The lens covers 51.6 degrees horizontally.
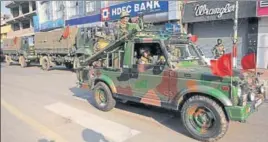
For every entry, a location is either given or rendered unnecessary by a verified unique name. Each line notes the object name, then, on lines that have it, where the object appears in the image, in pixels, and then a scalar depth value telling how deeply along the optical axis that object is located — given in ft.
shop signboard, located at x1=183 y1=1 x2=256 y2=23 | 46.11
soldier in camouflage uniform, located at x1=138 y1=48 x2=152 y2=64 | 20.26
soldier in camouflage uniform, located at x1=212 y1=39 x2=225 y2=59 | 37.21
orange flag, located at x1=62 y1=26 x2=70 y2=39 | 53.46
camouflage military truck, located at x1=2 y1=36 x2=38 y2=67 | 68.39
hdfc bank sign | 59.57
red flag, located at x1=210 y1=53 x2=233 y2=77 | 14.58
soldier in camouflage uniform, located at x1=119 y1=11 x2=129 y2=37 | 23.78
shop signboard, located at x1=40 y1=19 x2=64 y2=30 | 101.53
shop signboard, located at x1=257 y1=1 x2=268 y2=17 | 42.81
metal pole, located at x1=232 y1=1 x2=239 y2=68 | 41.72
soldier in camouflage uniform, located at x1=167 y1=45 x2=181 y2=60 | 19.08
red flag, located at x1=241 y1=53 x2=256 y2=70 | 18.03
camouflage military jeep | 15.74
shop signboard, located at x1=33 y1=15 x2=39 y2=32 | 122.62
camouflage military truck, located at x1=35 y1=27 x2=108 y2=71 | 49.42
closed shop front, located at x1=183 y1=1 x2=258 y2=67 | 47.52
